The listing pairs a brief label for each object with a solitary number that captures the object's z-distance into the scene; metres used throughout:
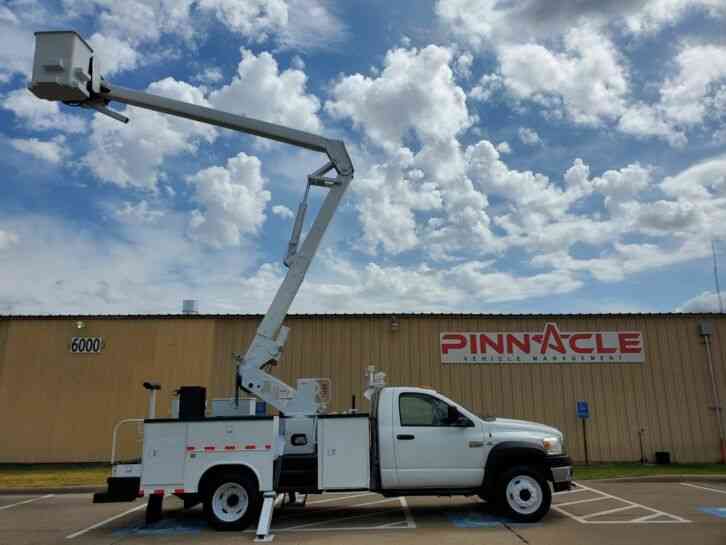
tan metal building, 16.41
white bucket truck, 8.41
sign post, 16.20
